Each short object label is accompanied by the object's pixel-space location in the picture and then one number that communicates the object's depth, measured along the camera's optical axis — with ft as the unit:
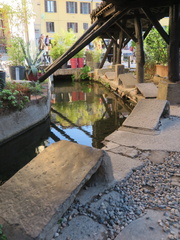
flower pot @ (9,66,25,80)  23.34
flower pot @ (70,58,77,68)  42.21
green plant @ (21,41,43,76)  22.21
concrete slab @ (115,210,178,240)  5.29
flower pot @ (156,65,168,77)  27.37
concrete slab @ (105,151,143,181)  8.09
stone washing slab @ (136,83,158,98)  19.44
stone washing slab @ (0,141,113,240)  5.18
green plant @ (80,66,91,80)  41.42
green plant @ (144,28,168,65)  29.86
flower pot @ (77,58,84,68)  42.72
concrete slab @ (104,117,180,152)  10.39
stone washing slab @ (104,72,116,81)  32.65
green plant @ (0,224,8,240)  4.85
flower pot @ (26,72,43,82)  22.38
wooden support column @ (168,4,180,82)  16.03
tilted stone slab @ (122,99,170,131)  12.47
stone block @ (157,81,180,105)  16.76
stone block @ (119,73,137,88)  24.91
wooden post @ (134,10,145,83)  21.77
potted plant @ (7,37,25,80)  23.47
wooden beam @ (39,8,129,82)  17.92
